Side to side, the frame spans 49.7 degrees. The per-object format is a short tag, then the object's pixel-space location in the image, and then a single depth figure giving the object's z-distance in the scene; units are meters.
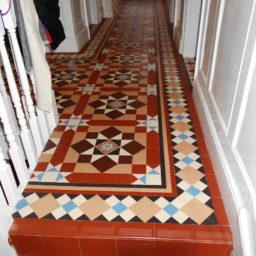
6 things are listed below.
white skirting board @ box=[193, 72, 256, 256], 1.45
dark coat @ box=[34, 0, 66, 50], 2.08
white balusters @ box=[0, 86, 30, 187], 1.74
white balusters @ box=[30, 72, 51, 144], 2.39
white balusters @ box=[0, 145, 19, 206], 1.73
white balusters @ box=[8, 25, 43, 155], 1.85
